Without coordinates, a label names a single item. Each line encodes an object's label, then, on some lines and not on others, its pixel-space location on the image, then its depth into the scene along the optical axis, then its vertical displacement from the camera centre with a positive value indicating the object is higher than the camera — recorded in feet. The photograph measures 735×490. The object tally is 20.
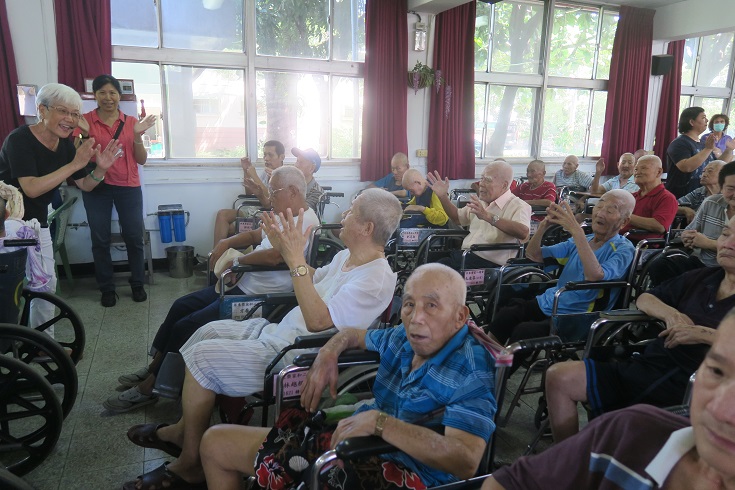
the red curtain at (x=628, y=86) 21.88 +2.87
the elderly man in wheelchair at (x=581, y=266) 7.25 -1.78
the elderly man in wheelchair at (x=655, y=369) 5.24 -2.43
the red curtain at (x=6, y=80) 12.71 +1.58
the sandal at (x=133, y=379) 7.90 -3.80
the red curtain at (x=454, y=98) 18.19 +1.85
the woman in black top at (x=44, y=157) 8.27 -0.27
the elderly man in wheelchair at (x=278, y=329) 5.35 -2.22
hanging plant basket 17.72 +2.52
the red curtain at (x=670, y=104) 23.32 +2.17
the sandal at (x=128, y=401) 7.41 -3.94
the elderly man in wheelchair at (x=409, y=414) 3.66 -2.15
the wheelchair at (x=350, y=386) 3.42 -2.17
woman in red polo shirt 11.55 -1.22
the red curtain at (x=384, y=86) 16.96 +2.10
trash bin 14.66 -3.55
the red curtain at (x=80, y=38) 13.21 +2.82
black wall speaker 22.33 +3.92
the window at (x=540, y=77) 20.21 +3.02
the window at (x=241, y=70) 14.88 +2.39
